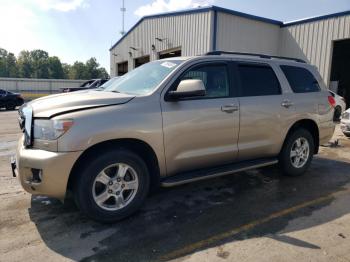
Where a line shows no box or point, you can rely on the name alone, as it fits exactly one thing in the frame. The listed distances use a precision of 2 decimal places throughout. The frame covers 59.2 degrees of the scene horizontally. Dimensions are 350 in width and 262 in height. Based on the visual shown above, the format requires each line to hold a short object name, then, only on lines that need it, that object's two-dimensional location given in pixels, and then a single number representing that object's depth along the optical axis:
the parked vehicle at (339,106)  14.03
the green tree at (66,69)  124.09
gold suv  3.26
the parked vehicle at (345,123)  9.31
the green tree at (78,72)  119.61
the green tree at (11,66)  109.50
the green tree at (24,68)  111.88
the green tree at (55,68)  116.31
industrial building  14.63
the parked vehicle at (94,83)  18.47
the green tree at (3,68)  106.11
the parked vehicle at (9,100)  20.22
